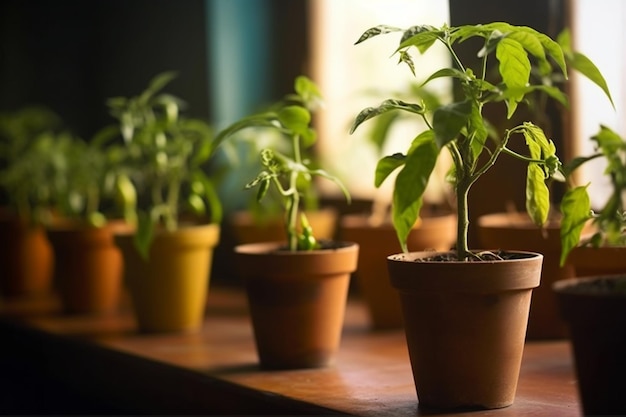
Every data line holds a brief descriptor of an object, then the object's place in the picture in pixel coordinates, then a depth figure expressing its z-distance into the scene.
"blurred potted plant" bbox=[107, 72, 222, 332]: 1.74
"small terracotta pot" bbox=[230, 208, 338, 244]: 1.94
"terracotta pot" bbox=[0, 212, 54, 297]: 2.17
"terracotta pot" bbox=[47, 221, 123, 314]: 1.93
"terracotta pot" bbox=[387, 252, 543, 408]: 1.26
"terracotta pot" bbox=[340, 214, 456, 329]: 1.68
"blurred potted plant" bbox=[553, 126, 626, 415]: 1.13
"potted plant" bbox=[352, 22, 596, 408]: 1.25
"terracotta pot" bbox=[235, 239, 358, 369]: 1.48
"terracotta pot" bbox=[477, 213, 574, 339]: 1.53
